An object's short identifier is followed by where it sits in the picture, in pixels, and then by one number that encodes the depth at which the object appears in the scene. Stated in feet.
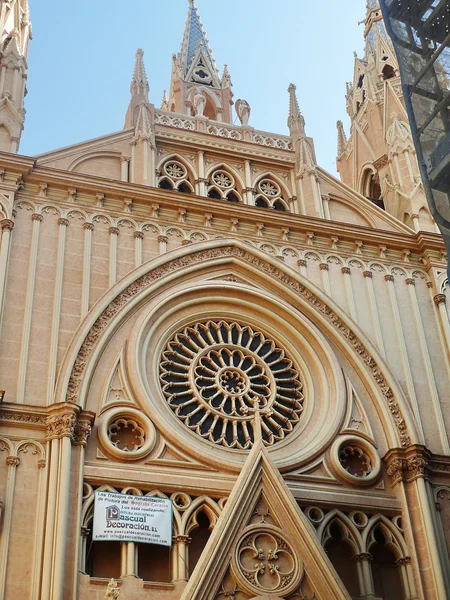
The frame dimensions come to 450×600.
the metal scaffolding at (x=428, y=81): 52.24
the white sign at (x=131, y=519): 50.37
